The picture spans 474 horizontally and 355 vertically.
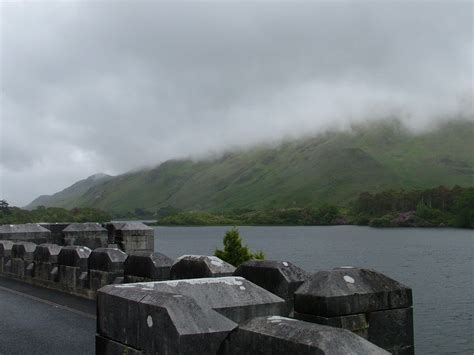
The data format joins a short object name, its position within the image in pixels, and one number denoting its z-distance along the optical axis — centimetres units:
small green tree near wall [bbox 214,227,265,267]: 2628
